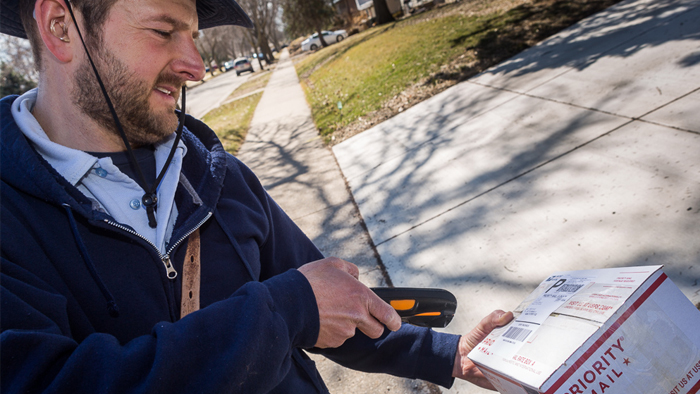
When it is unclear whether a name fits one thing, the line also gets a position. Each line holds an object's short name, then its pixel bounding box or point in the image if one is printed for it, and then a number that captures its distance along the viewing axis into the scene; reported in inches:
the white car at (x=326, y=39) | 1499.8
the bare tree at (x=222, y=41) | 2573.8
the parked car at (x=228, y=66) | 2935.0
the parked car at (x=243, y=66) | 1779.0
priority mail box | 37.9
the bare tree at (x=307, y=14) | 1461.6
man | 34.2
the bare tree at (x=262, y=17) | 1605.4
